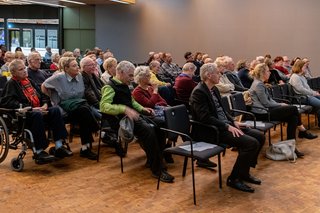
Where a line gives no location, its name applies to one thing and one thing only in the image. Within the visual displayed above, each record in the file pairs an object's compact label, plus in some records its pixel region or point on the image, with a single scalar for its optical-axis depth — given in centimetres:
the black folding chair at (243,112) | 461
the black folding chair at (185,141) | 338
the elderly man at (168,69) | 866
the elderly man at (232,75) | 636
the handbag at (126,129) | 384
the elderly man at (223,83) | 581
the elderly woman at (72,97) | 439
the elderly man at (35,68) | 505
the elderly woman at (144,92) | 431
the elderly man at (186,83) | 564
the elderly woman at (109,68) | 550
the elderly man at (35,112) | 400
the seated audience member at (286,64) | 877
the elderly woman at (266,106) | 500
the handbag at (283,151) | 473
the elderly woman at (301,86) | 630
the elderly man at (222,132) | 368
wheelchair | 391
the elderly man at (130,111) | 390
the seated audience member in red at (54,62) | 790
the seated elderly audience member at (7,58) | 691
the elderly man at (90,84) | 487
